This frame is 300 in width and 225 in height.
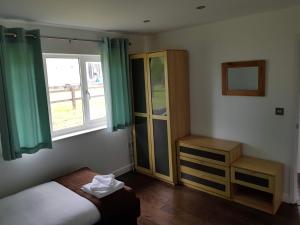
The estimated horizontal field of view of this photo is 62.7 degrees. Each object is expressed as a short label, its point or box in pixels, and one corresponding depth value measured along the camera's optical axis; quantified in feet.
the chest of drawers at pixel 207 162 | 10.07
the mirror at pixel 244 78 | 9.70
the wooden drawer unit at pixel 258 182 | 8.95
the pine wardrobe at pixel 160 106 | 11.22
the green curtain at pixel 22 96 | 8.28
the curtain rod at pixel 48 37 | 8.43
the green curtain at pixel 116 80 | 11.43
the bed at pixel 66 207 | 7.10
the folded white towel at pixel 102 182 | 8.27
